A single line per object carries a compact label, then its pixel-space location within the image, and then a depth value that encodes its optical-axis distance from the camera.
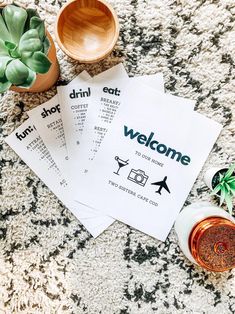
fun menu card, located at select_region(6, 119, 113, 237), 0.98
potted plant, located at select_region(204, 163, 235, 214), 0.89
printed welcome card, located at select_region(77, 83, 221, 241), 0.97
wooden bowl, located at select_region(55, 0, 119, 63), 0.92
